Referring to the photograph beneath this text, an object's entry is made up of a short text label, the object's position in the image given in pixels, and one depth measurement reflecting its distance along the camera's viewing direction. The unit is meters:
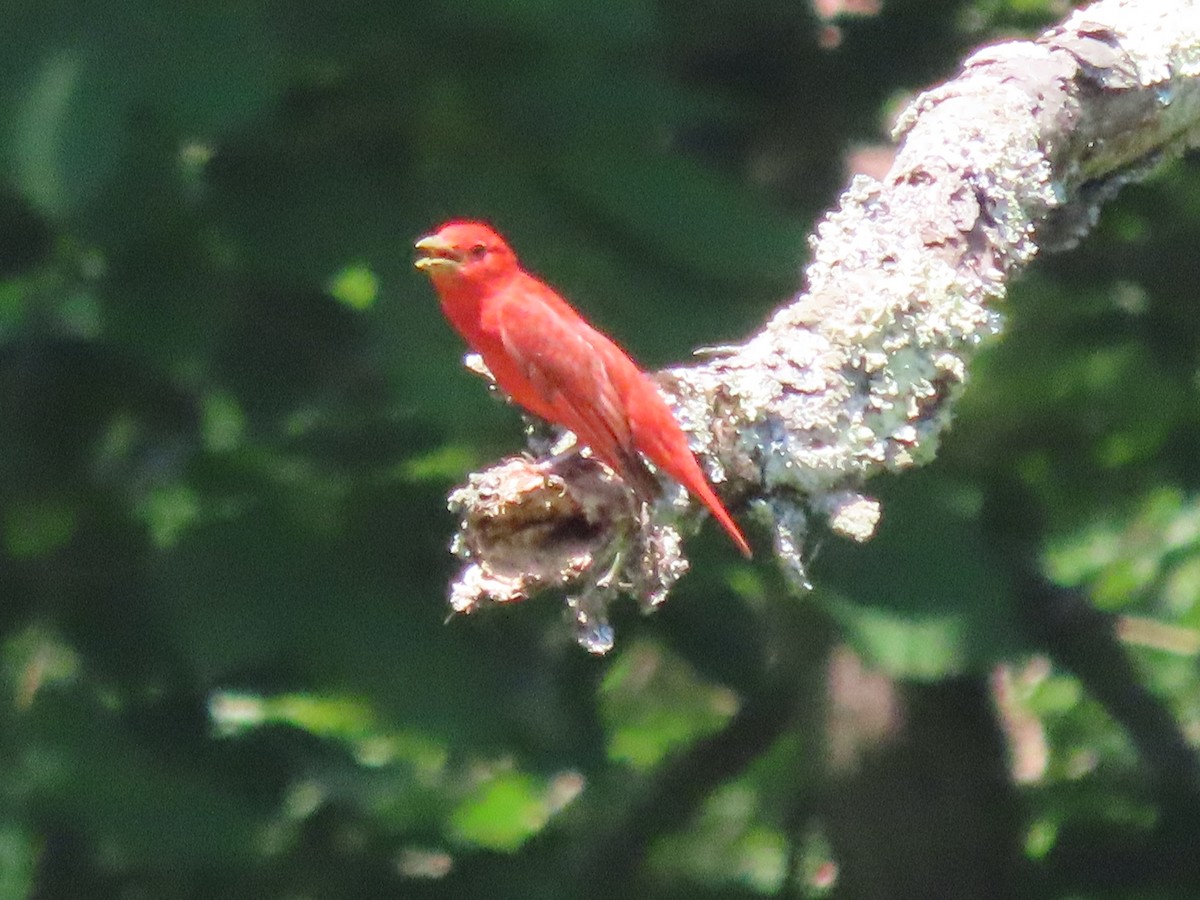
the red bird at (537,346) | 5.57
